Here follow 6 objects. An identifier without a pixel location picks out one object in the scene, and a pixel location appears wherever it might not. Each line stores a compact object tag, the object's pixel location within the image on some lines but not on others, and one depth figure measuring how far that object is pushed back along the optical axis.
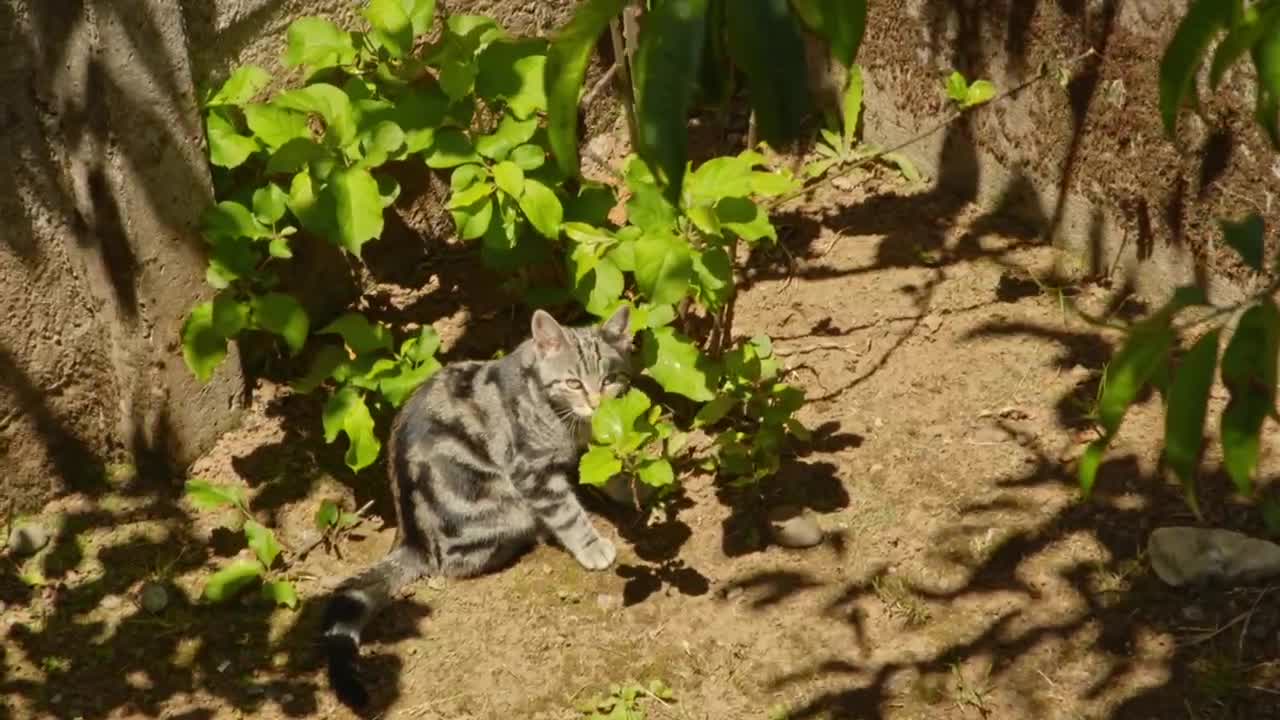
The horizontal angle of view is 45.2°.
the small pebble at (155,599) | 5.11
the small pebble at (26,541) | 5.27
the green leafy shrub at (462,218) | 4.82
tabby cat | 5.22
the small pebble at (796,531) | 5.10
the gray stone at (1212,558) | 4.61
